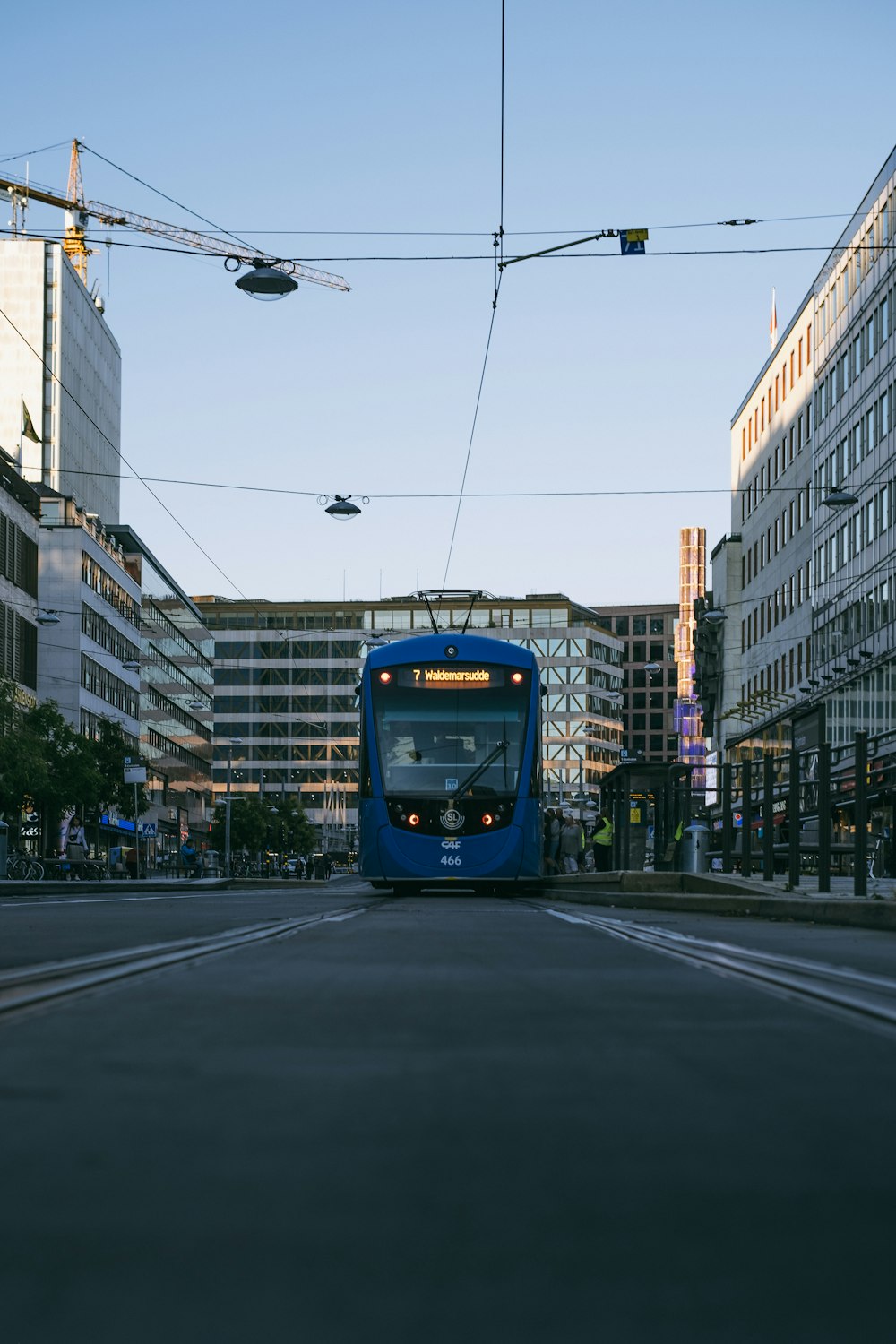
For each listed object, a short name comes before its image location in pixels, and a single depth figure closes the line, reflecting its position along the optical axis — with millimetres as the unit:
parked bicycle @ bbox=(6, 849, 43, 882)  43781
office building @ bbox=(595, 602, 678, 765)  193250
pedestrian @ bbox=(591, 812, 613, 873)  30534
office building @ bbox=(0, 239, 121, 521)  108188
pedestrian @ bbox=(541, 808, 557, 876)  32719
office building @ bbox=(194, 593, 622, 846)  160500
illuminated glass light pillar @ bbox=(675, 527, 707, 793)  173125
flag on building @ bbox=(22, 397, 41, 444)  102375
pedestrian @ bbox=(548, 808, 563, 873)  32969
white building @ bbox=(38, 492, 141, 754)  84688
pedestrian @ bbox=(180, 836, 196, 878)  73500
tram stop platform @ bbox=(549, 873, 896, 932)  12766
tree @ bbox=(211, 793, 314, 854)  117062
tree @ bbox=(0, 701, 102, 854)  48094
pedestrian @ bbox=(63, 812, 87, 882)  51281
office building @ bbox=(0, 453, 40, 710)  69312
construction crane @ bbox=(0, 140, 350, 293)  118938
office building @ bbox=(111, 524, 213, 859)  110000
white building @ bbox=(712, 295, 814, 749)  74562
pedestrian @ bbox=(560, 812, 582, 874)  33281
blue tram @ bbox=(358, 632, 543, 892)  24656
